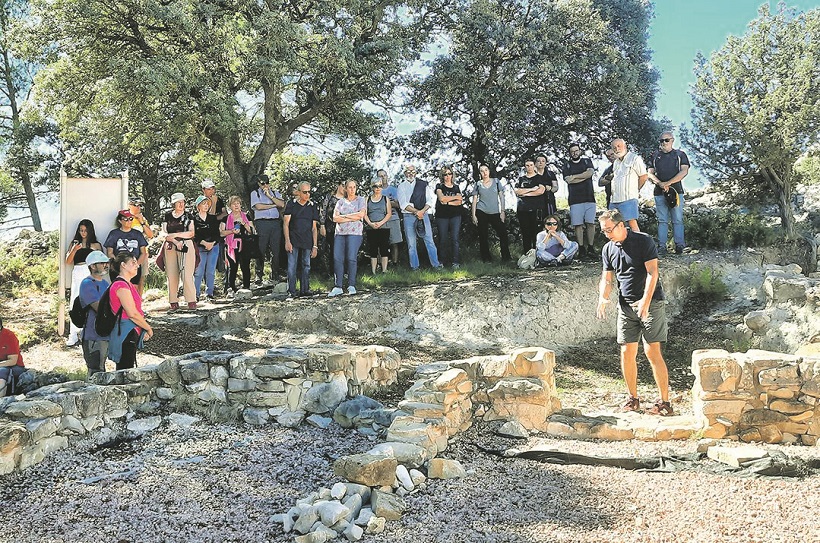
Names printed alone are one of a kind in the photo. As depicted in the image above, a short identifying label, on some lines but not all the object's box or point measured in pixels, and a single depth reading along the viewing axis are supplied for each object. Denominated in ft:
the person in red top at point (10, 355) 23.70
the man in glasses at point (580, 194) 37.40
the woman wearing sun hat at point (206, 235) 35.40
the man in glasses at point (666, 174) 36.01
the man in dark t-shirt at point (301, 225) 35.94
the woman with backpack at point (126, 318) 22.27
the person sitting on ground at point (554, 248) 38.06
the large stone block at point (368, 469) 15.11
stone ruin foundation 18.17
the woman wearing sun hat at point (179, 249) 34.45
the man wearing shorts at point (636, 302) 21.68
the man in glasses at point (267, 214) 37.99
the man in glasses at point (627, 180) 32.83
